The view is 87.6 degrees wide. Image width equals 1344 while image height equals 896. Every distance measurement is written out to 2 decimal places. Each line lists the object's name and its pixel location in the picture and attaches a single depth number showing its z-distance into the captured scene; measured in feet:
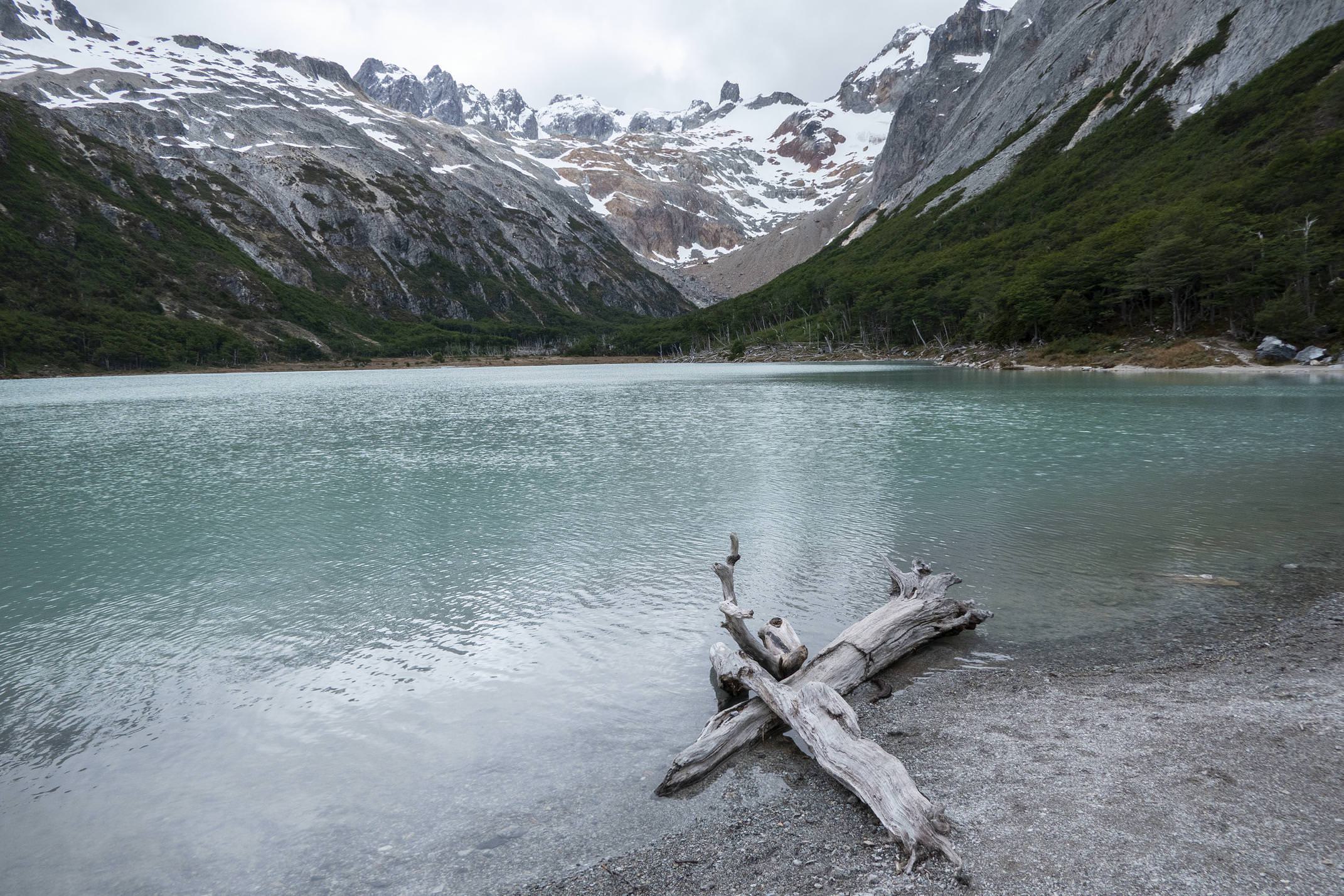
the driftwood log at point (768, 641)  33.88
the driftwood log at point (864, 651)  27.48
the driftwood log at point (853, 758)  21.47
